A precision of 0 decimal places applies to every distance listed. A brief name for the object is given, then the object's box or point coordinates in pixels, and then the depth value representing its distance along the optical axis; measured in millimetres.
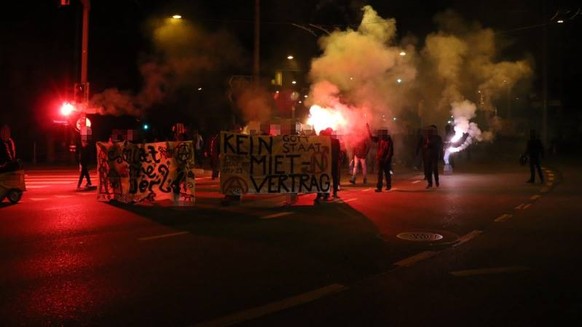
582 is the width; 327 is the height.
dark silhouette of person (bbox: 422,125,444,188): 15516
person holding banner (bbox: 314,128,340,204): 12594
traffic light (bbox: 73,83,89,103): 19500
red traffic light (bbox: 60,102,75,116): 20184
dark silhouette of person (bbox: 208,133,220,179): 17078
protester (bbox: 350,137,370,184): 16125
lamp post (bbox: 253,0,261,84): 17589
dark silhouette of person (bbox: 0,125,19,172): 11920
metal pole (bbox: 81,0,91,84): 19469
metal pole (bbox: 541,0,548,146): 33188
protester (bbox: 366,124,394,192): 14367
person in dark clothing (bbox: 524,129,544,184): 16586
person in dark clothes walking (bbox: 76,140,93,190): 14516
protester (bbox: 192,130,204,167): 21391
